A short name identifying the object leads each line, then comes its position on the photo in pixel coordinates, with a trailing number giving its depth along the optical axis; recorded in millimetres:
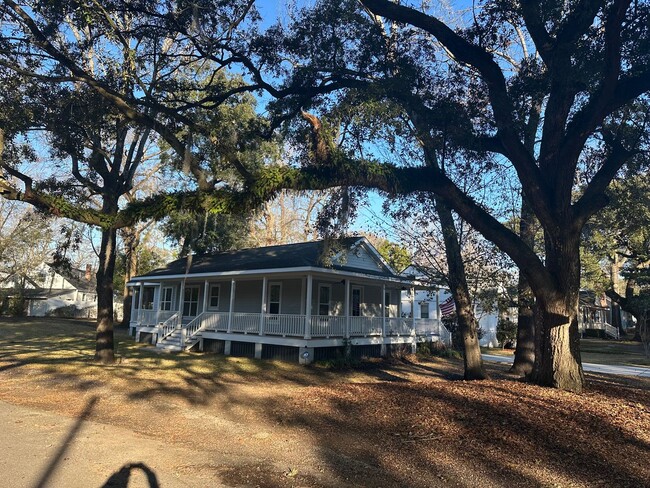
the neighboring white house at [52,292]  44475
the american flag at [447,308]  26603
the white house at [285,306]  16594
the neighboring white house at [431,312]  27609
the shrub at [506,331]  24491
